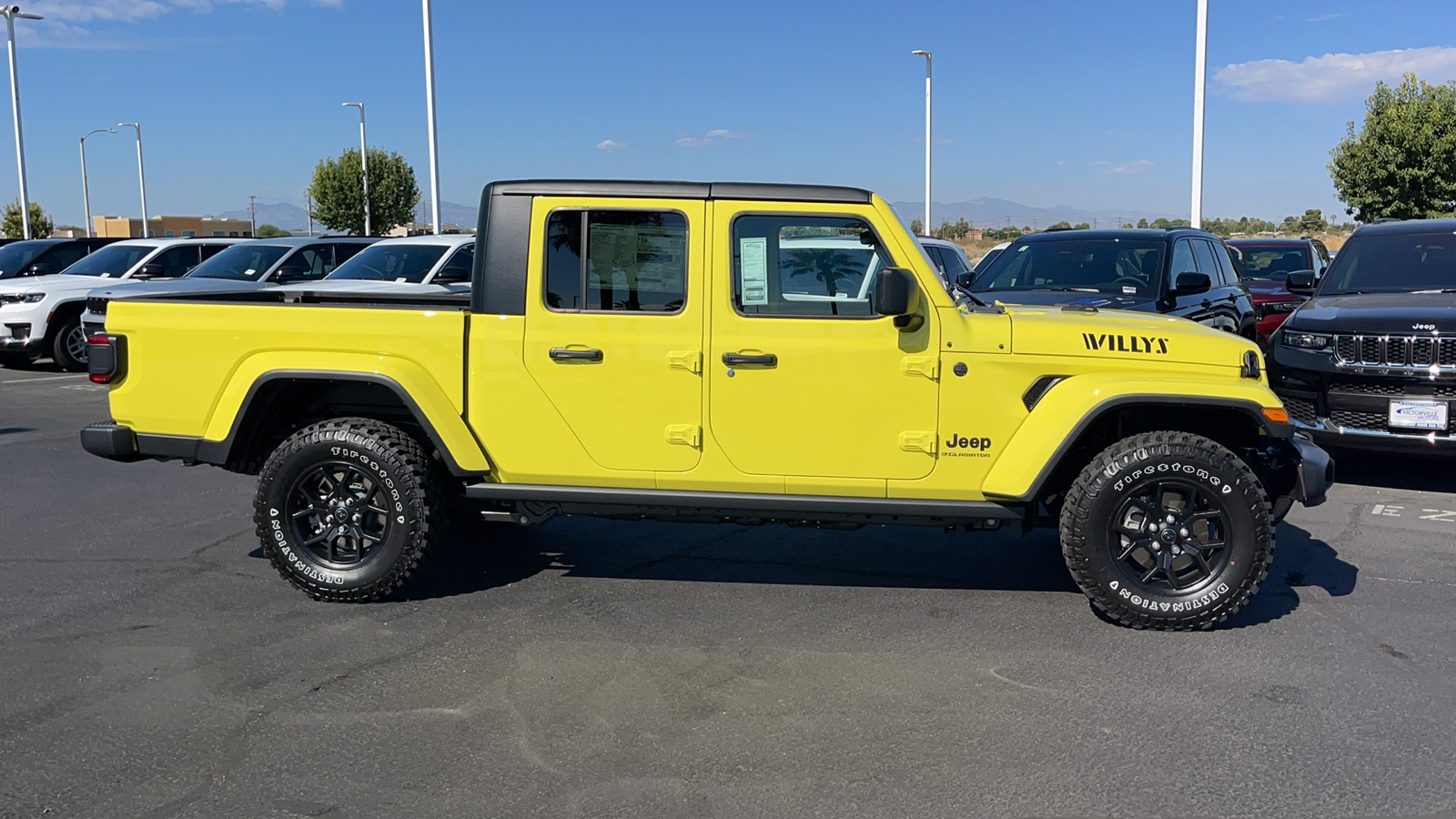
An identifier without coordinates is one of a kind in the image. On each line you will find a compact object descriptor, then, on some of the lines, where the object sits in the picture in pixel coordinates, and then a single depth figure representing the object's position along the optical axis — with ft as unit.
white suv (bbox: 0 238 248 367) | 47.85
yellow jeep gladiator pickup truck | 16.19
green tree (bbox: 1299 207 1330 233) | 191.98
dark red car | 45.68
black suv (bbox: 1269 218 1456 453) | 24.26
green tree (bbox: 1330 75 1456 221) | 101.14
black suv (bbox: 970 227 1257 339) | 30.53
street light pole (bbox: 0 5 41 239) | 115.24
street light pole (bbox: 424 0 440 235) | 82.84
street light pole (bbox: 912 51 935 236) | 117.39
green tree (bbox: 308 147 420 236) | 208.95
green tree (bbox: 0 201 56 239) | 195.52
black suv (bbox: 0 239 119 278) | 58.80
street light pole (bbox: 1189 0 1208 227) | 61.00
